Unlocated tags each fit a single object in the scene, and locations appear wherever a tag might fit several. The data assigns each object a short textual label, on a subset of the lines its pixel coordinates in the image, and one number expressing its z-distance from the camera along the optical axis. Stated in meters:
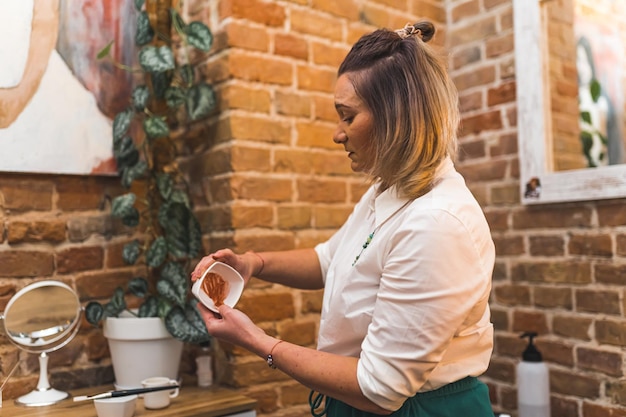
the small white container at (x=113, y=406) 1.49
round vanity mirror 1.65
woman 1.13
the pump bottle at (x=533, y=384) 1.93
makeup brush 1.53
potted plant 1.79
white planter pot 1.76
